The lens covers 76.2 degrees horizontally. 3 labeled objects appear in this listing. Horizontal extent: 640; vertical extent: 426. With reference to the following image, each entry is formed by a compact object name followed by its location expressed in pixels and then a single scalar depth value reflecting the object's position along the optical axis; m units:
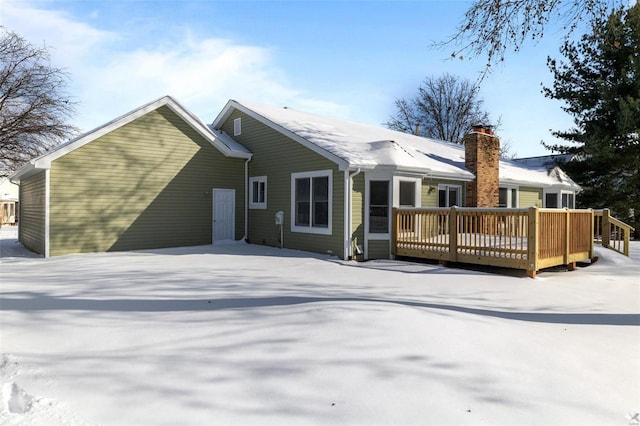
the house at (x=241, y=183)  11.48
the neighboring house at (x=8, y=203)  37.36
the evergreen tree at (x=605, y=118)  18.38
